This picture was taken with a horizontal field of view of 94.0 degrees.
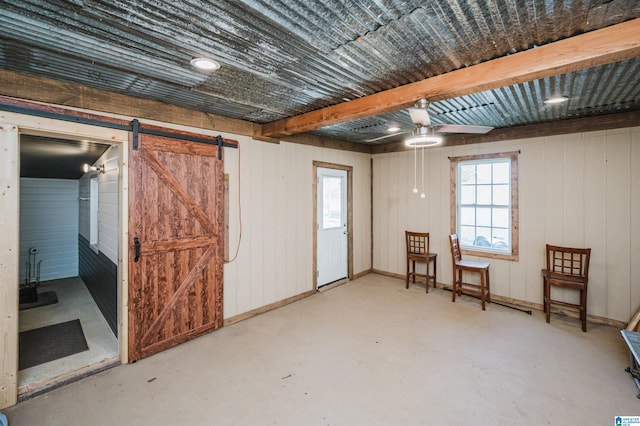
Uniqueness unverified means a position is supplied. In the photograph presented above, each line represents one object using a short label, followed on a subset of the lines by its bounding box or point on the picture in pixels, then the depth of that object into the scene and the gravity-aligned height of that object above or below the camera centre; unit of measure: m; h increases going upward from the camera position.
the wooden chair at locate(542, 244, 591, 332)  3.56 -0.78
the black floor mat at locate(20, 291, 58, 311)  4.31 -1.34
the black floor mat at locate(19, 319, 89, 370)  2.91 -1.41
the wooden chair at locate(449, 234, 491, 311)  4.29 -0.92
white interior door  5.18 -0.22
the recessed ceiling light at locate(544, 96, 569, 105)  3.11 +1.20
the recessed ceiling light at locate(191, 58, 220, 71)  2.19 +1.12
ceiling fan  2.52 +0.81
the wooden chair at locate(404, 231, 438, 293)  5.07 -0.71
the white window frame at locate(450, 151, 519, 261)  4.46 +0.19
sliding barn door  2.99 -0.32
